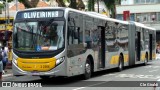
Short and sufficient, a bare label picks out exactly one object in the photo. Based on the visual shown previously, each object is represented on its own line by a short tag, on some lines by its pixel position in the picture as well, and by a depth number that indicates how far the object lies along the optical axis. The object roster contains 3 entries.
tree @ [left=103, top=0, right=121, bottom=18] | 33.07
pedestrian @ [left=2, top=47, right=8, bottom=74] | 18.56
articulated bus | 13.37
